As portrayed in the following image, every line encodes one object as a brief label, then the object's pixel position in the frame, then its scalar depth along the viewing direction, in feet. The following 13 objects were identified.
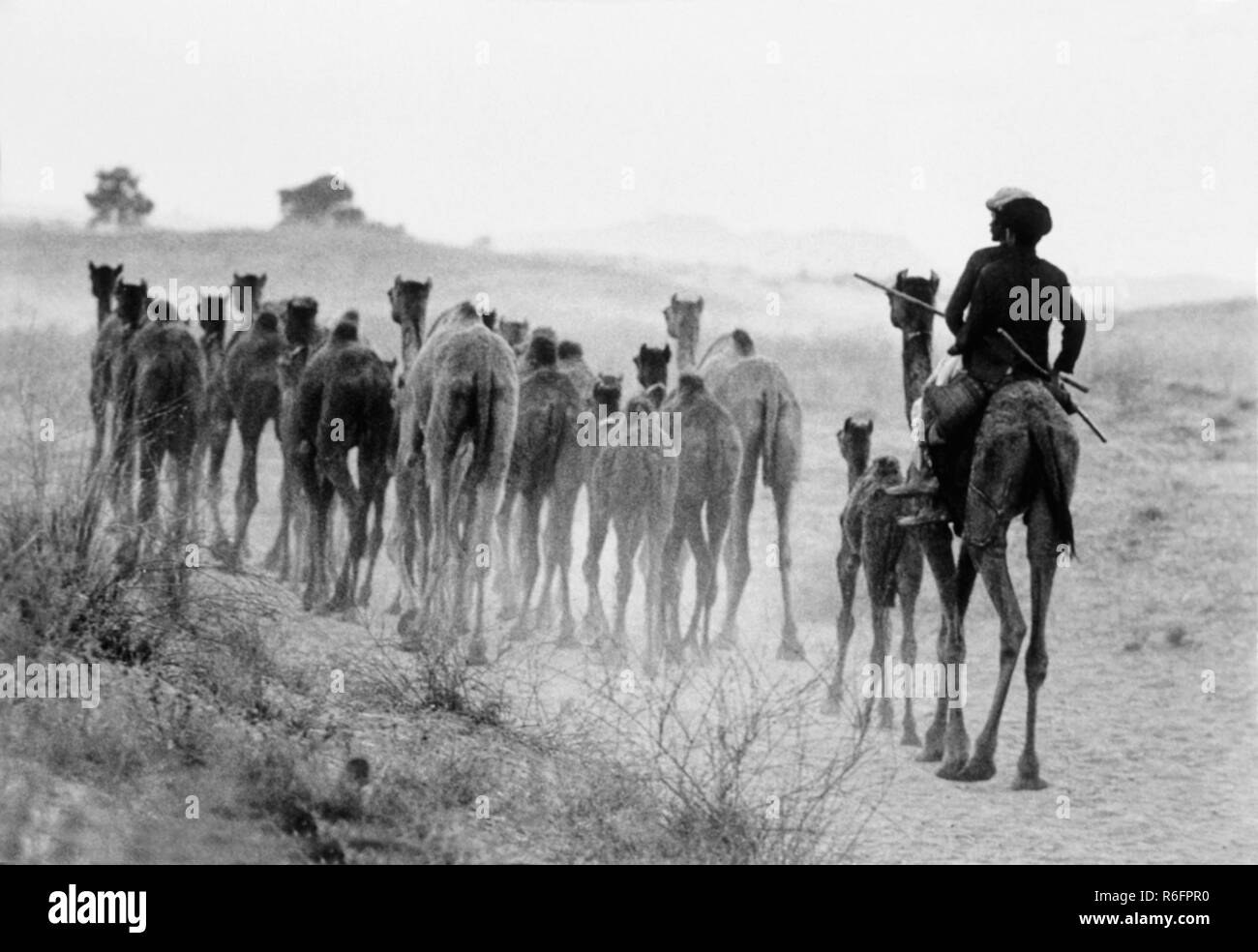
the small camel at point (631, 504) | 51.60
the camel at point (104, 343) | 55.06
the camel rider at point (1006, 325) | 42.55
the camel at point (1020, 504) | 41.83
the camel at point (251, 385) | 57.26
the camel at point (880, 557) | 45.62
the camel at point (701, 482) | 52.19
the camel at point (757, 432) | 53.62
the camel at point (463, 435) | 50.49
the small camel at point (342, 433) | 53.26
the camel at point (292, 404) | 55.16
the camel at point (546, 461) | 53.52
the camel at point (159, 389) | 54.13
